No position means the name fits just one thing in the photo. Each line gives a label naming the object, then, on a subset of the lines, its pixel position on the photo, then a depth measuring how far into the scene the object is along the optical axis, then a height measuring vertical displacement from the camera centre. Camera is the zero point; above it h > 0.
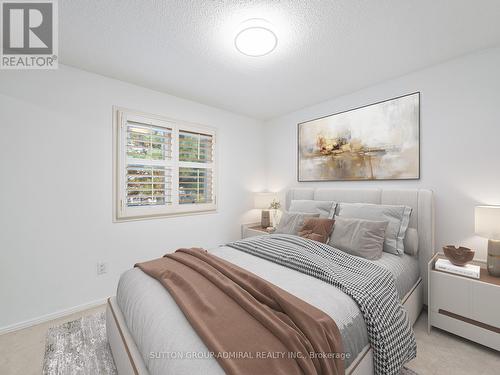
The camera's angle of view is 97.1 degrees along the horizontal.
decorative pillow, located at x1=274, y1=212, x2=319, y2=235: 2.50 -0.42
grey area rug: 1.50 -1.24
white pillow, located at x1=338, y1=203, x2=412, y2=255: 2.10 -0.32
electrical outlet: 2.41 -0.89
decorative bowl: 1.81 -0.57
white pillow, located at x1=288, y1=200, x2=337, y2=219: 2.66 -0.26
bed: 0.92 -0.67
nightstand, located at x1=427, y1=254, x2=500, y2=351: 1.60 -0.92
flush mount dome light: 1.71 +1.19
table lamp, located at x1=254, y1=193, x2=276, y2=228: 3.60 -0.30
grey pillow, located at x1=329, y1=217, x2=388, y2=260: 1.94 -0.47
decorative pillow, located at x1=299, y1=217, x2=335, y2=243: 2.22 -0.45
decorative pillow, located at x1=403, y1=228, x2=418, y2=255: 2.13 -0.54
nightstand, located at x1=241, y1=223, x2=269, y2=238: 3.33 -0.67
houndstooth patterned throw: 1.18 -0.63
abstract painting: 2.37 +0.54
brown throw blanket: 0.82 -0.61
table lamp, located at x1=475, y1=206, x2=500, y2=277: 1.69 -0.34
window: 2.59 +0.27
